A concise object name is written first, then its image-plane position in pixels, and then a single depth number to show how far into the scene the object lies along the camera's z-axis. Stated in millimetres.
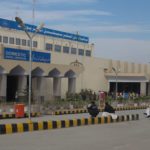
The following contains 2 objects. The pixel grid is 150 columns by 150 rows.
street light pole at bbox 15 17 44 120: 20228
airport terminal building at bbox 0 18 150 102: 48281
